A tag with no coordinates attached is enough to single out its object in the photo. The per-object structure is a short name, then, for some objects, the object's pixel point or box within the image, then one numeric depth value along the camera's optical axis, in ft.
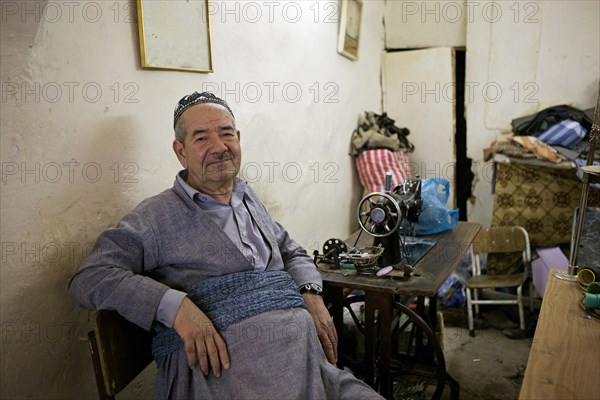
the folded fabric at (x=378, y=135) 14.37
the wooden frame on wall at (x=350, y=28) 12.92
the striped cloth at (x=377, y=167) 14.12
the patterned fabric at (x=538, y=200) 12.78
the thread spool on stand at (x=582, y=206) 5.81
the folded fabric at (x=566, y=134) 12.71
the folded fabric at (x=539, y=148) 12.50
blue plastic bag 9.32
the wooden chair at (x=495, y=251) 11.84
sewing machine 7.27
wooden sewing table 6.76
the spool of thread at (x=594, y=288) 5.09
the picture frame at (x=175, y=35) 6.61
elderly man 5.00
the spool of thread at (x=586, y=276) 5.51
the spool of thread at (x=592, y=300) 4.88
